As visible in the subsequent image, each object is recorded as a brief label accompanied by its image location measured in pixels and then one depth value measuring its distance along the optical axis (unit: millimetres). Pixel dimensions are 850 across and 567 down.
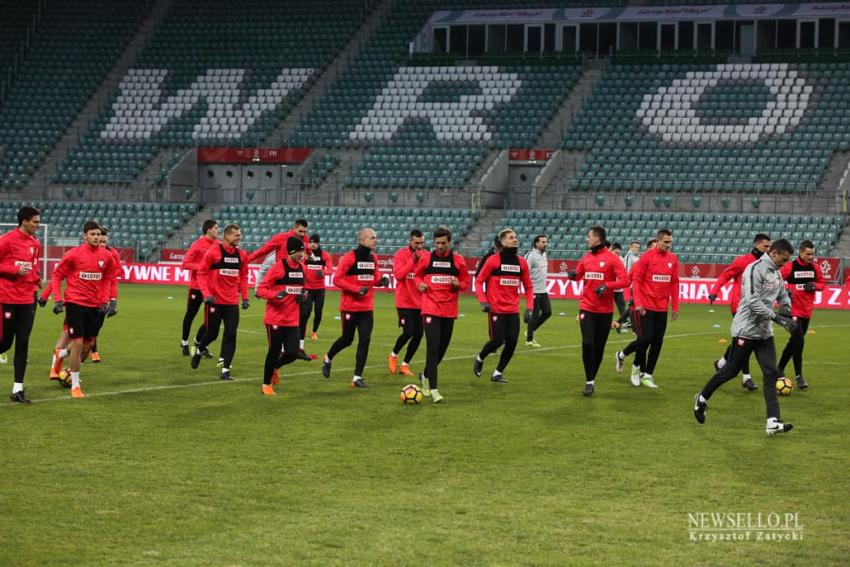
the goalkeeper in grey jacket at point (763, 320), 14227
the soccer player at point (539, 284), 26828
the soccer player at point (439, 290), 17141
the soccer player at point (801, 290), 18984
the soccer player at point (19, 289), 16078
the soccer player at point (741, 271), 18719
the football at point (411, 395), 16641
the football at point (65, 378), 17938
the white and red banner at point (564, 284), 39750
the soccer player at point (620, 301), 29766
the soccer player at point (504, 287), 18656
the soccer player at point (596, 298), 18047
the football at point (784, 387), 18188
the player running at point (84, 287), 16781
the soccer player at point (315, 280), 23875
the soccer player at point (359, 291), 18703
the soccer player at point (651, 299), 19016
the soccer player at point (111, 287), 16844
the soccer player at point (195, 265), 21750
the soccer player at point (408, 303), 19891
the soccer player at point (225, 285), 19328
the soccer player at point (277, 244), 20406
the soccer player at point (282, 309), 17656
